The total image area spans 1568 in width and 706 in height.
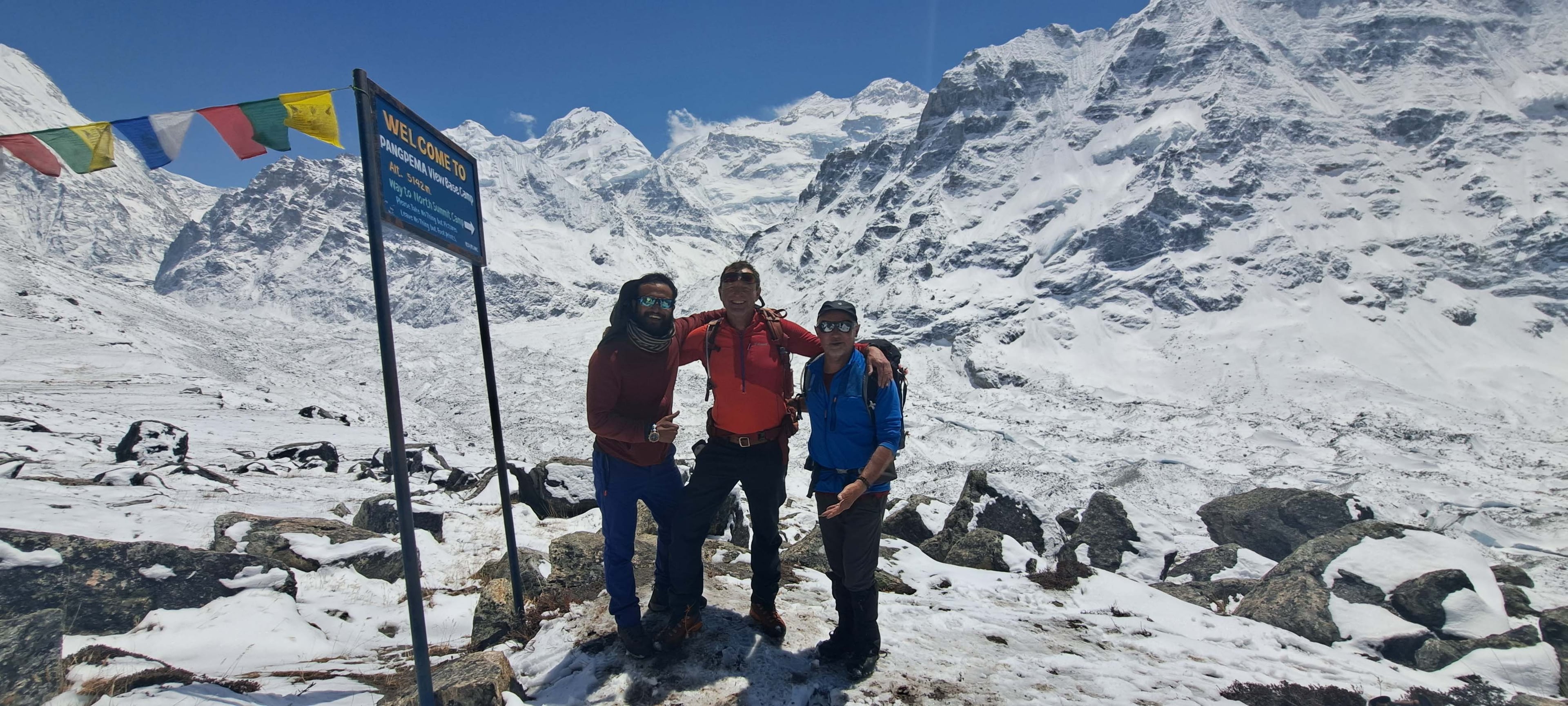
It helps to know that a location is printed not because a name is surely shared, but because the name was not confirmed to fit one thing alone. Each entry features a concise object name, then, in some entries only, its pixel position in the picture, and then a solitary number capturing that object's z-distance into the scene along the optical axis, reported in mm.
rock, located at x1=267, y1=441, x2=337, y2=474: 16391
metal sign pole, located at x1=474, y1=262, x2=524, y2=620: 5312
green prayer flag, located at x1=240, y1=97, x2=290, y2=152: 3801
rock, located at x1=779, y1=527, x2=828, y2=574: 8211
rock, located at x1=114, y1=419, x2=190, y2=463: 13398
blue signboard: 3799
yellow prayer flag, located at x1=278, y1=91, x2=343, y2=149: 3838
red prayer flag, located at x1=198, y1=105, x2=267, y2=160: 3840
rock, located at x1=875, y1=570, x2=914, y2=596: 7461
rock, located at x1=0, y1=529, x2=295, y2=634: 4746
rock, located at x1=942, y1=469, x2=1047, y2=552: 12523
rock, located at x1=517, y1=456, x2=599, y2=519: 11445
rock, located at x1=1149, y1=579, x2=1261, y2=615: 8805
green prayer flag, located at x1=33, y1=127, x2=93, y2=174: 3994
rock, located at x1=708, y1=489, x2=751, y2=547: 10758
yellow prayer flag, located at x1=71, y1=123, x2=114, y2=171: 4035
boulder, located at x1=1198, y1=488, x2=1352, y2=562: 16219
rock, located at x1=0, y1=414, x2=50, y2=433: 15046
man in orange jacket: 4715
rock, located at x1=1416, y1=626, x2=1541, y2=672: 6715
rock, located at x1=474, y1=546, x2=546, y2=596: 6504
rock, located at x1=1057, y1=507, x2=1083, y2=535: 14258
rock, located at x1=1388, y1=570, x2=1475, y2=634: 7984
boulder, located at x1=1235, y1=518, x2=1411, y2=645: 7172
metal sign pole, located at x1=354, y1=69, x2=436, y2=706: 3586
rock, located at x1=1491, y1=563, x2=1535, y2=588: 10531
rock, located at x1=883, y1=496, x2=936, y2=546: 12008
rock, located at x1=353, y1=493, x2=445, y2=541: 9086
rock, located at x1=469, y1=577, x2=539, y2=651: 5305
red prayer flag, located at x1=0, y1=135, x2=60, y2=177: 4012
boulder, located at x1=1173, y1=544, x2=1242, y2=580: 11203
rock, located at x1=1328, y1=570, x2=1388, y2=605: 8539
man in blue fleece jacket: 4559
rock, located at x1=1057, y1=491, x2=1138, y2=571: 12617
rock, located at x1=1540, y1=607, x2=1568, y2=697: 7512
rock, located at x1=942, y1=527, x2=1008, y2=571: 9469
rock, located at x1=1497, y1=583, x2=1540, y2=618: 8625
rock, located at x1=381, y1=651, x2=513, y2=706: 3928
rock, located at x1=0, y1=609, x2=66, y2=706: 3525
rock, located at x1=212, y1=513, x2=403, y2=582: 6926
